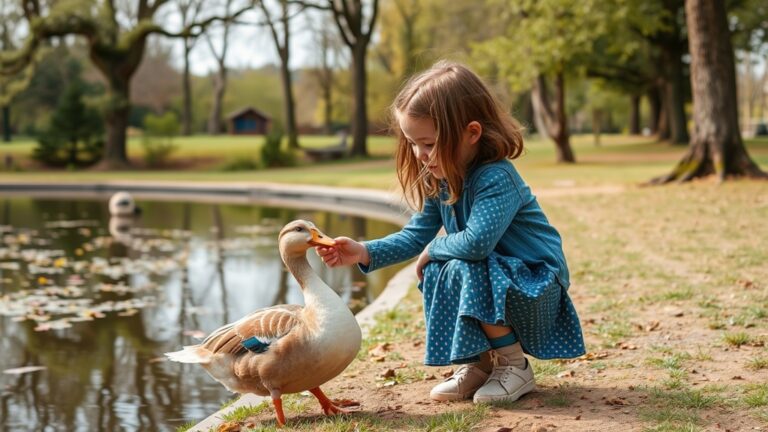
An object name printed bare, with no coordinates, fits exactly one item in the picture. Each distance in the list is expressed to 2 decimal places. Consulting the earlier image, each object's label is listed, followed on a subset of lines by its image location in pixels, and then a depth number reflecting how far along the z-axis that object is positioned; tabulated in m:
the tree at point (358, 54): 33.56
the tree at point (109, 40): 28.23
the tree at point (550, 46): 23.03
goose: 3.37
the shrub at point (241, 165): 29.91
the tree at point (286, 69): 36.16
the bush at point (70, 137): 30.94
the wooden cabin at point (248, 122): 63.97
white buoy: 14.95
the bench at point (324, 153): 33.22
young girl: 3.39
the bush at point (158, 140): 31.45
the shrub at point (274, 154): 30.52
